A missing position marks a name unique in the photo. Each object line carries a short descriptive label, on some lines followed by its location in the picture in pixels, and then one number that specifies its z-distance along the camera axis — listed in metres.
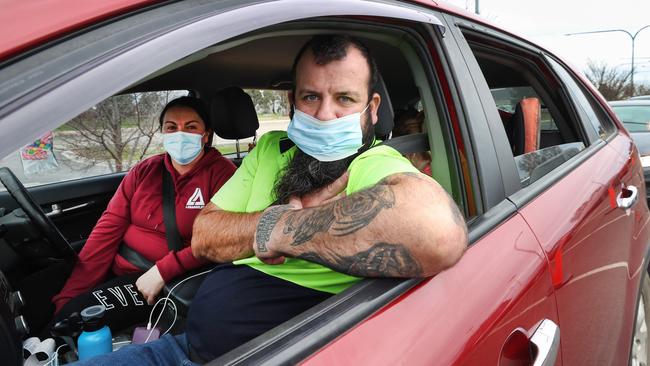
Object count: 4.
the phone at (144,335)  2.11
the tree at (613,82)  34.00
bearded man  1.09
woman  2.58
